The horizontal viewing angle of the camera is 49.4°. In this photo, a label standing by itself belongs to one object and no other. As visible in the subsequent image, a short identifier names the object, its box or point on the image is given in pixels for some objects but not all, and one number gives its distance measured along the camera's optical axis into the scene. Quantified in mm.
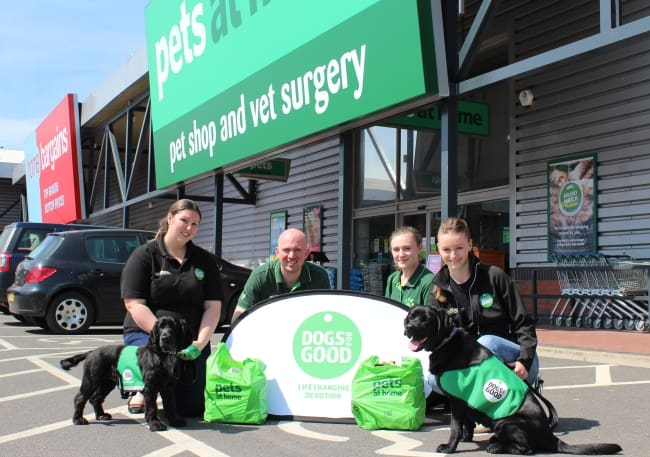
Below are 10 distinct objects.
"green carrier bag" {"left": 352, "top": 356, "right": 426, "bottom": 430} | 4566
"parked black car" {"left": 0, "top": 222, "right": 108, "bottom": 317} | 12328
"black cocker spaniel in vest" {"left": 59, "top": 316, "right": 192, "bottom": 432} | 4484
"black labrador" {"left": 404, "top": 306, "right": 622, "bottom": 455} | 3895
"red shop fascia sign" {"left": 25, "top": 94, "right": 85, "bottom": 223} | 28672
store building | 9047
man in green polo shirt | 5270
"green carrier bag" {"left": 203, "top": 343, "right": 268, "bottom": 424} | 4766
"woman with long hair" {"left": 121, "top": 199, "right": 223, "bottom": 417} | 4969
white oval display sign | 4918
